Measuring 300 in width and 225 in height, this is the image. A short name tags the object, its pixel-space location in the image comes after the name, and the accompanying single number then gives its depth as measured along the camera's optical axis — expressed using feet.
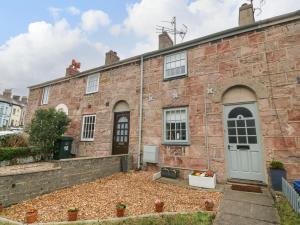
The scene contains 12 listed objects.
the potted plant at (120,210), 13.93
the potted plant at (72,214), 13.42
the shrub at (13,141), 36.32
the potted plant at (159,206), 14.44
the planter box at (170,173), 25.67
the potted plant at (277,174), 19.30
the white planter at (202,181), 21.08
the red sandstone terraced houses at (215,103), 21.52
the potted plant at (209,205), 14.64
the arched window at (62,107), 45.05
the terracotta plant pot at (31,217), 13.10
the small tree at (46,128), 33.63
